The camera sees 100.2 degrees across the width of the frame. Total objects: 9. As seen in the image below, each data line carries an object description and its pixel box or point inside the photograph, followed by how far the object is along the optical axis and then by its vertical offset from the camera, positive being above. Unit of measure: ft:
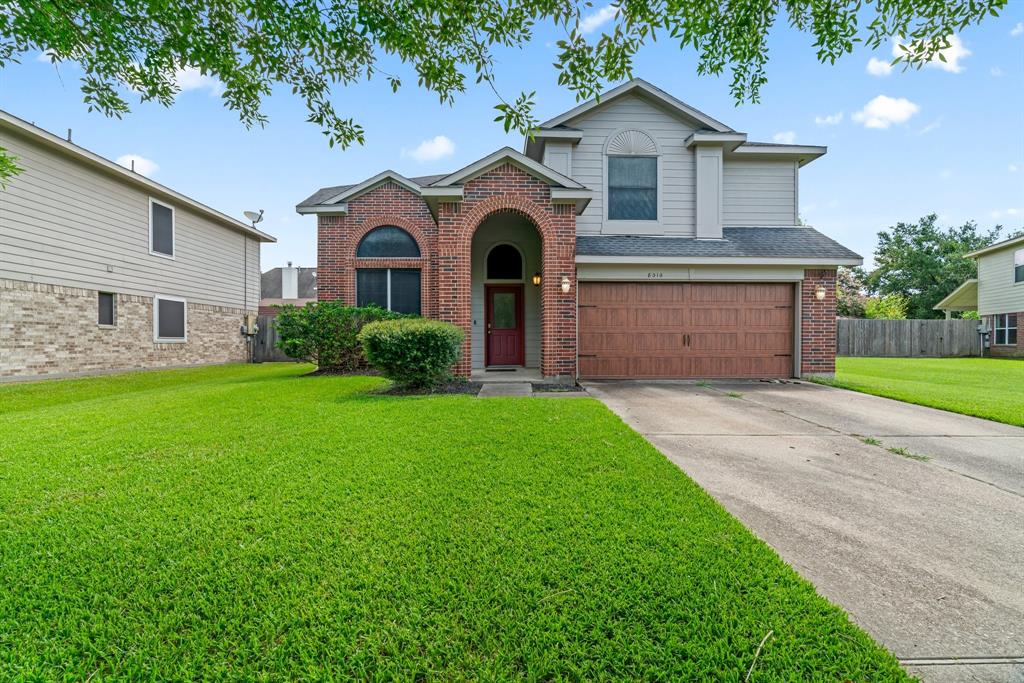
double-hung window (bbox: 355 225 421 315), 40.27 +5.76
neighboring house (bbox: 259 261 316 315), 88.69 +11.48
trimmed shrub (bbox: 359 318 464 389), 23.40 -0.62
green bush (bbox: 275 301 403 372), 32.86 +0.38
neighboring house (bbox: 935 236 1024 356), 59.31 +6.46
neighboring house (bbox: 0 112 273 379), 30.99 +6.21
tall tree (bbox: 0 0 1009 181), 11.30 +8.61
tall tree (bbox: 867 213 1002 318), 98.02 +18.19
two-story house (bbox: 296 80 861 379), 28.48 +6.19
